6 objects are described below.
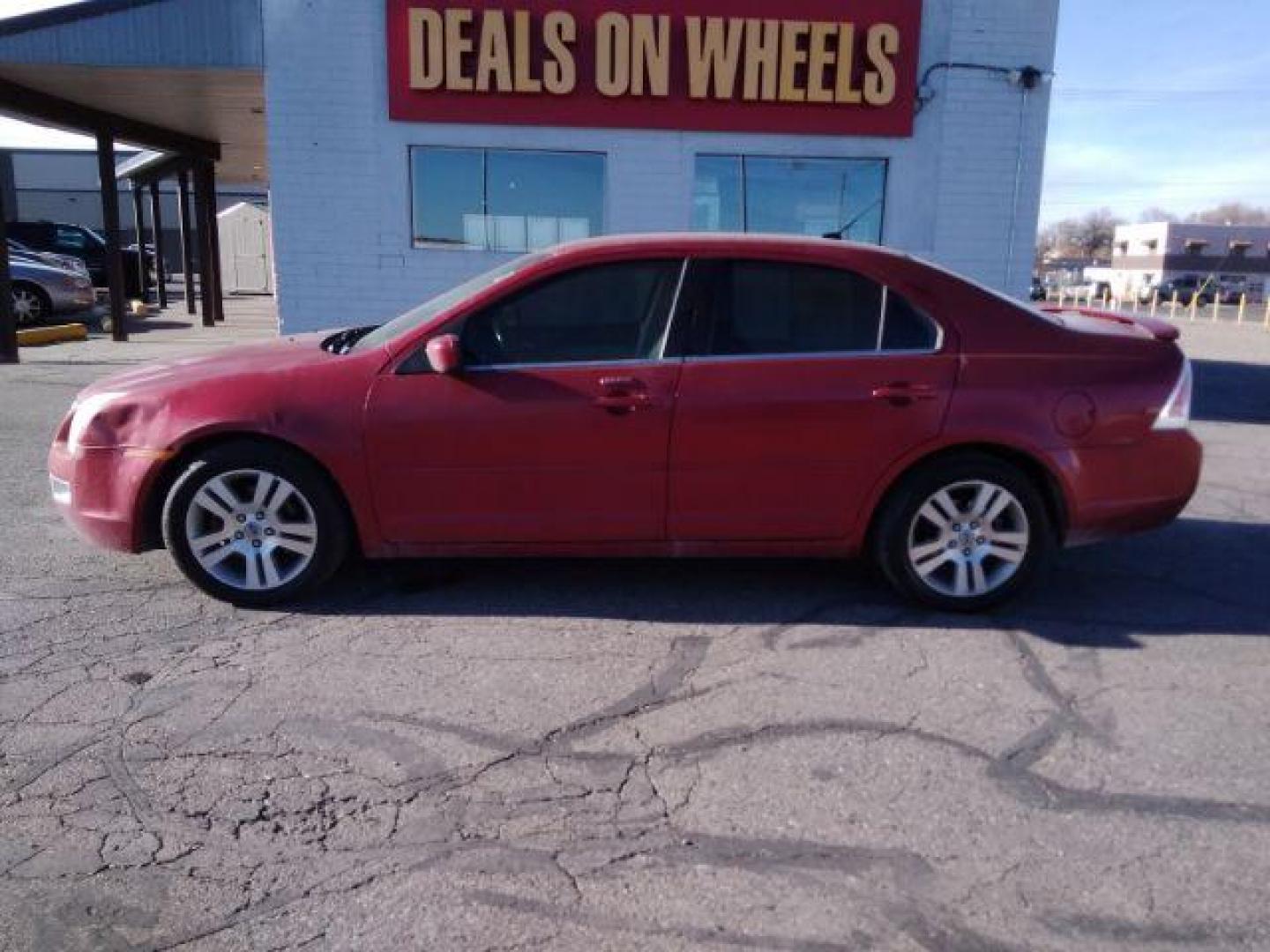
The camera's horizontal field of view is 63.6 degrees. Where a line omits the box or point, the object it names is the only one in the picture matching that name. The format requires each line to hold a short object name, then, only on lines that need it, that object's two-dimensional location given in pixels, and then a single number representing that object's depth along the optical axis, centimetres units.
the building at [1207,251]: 7656
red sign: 1031
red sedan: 432
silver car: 1748
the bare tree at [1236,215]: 12671
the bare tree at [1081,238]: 12938
